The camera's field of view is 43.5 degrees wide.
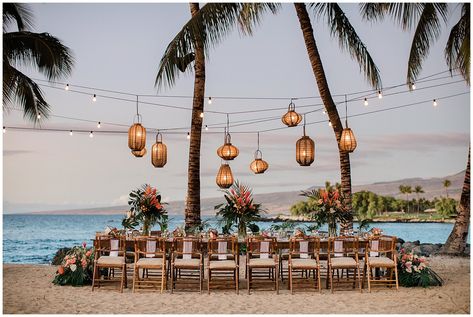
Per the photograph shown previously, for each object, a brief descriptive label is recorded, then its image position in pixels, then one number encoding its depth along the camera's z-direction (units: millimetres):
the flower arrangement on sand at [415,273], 8266
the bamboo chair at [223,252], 7703
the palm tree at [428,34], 10594
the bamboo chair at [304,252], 7805
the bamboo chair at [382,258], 7879
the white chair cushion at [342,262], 7863
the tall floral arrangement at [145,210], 8609
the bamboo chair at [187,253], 7730
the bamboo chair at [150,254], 7746
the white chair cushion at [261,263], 7793
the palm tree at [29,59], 9711
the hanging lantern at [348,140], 10523
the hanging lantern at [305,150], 10328
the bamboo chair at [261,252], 7801
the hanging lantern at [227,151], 11516
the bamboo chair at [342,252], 7875
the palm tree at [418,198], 33694
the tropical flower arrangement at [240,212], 8258
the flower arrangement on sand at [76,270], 8359
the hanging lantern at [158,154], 11102
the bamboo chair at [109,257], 7910
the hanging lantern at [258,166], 12477
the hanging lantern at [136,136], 10031
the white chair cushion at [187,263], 7719
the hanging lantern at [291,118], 10977
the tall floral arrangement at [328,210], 8445
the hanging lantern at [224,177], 11484
